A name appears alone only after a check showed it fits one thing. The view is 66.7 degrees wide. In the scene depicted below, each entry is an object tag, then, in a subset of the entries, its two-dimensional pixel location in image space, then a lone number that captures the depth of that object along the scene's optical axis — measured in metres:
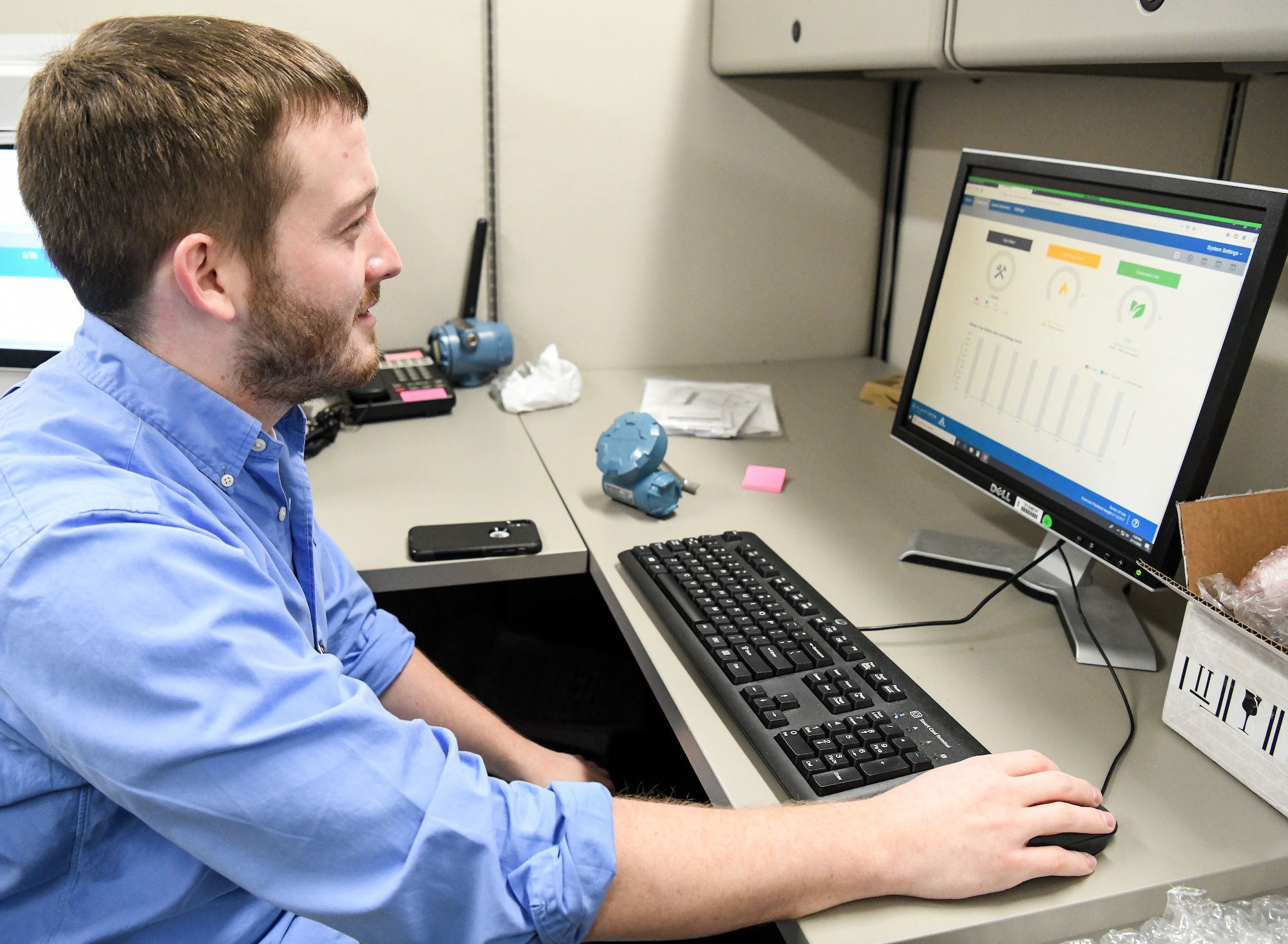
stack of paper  1.52
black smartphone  1.09
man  0.59
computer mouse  0.67
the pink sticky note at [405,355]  1.68
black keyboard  0.74
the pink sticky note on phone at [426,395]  1.56
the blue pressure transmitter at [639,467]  1.18
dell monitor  0.82
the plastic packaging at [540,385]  1.61
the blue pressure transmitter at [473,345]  1.65
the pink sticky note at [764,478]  1.31
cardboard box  0.71
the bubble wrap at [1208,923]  0.64
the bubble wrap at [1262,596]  0.74
